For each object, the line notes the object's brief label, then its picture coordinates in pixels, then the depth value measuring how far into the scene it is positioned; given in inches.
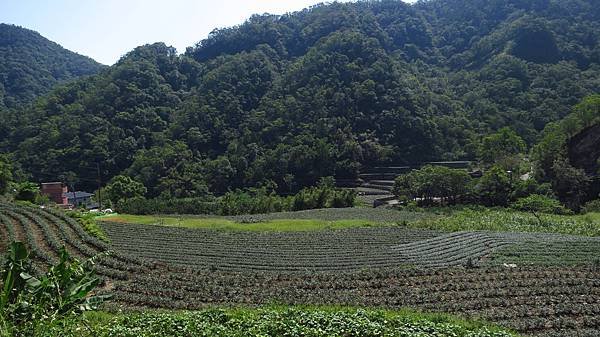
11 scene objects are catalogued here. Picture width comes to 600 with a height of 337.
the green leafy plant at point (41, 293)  249.3
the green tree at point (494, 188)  2598.4
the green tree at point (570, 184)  2513.5
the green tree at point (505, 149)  3014.3
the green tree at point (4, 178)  2089.1
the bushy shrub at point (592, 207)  2242.9
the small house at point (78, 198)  3111.7
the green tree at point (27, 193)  1808.6
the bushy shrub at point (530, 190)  2556.6
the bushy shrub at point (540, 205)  2231.8
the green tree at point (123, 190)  2738.7
